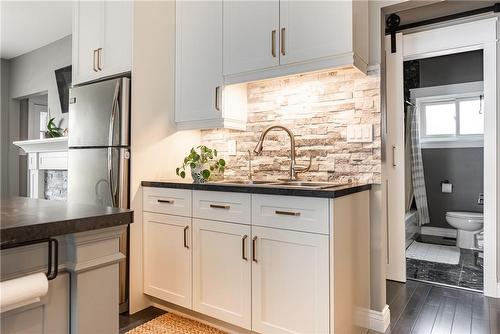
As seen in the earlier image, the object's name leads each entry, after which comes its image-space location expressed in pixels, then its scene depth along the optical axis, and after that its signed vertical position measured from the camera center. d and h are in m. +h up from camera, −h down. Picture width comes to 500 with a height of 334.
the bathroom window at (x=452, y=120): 4.54 +0.75
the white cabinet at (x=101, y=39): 2.50 +1.10
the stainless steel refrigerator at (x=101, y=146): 2.40 +0.20
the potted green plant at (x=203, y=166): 2.39 +0.05
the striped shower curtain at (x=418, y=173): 4.77 -0.02
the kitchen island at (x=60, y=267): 0.76 -0.25
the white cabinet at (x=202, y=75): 2.50 +0.77
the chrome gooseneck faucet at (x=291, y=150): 2.37 +0.16
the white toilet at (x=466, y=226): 4.06 -0.68
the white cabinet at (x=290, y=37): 1.93 +0.87
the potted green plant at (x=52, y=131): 4.04 +0.52
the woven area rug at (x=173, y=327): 2.14 -1.04
